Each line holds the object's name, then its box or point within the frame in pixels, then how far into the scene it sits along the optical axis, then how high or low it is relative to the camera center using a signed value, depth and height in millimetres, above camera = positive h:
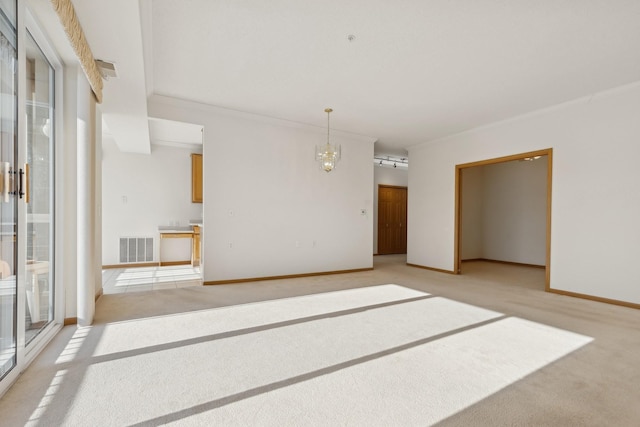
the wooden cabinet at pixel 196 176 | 6938 +759
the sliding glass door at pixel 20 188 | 2018 +145
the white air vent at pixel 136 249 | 6582 -836
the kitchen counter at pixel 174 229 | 6558 -407
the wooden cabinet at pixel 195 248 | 6582 -800
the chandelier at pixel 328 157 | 4957 +876
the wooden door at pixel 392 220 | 9828 -246
